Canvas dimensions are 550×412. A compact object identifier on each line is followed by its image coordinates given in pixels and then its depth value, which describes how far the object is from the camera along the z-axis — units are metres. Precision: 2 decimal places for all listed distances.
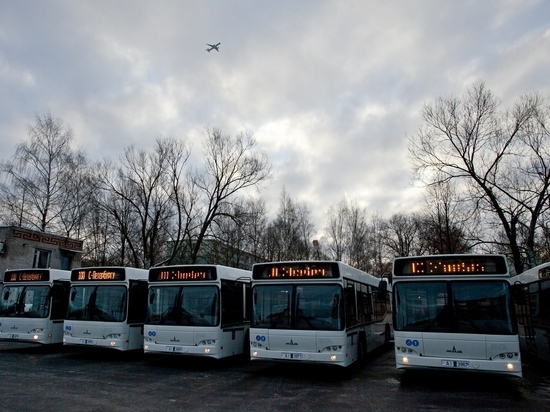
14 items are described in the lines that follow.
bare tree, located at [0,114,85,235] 33.88
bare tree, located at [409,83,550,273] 22.30
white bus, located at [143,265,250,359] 12.02
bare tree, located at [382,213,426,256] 50.22
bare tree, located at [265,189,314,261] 41.75
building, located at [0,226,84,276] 26.16
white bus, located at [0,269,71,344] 14.89
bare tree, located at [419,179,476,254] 32.12
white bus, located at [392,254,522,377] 9.00
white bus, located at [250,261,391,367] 10.41
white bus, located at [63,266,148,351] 13.50
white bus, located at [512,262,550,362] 11.53
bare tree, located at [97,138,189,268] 32.75
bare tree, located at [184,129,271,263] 32.88
